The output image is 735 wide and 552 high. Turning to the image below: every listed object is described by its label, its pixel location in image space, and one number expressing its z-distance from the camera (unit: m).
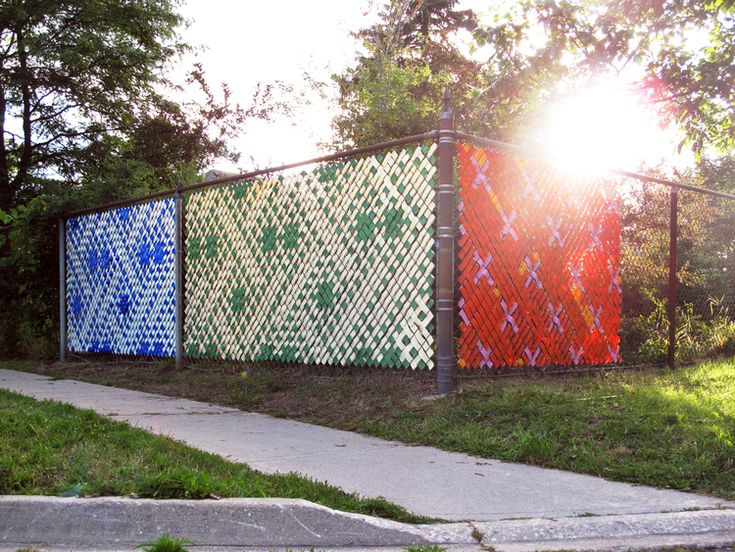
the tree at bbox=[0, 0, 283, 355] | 11.66
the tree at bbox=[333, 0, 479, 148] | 14.04
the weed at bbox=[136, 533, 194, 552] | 2.87
